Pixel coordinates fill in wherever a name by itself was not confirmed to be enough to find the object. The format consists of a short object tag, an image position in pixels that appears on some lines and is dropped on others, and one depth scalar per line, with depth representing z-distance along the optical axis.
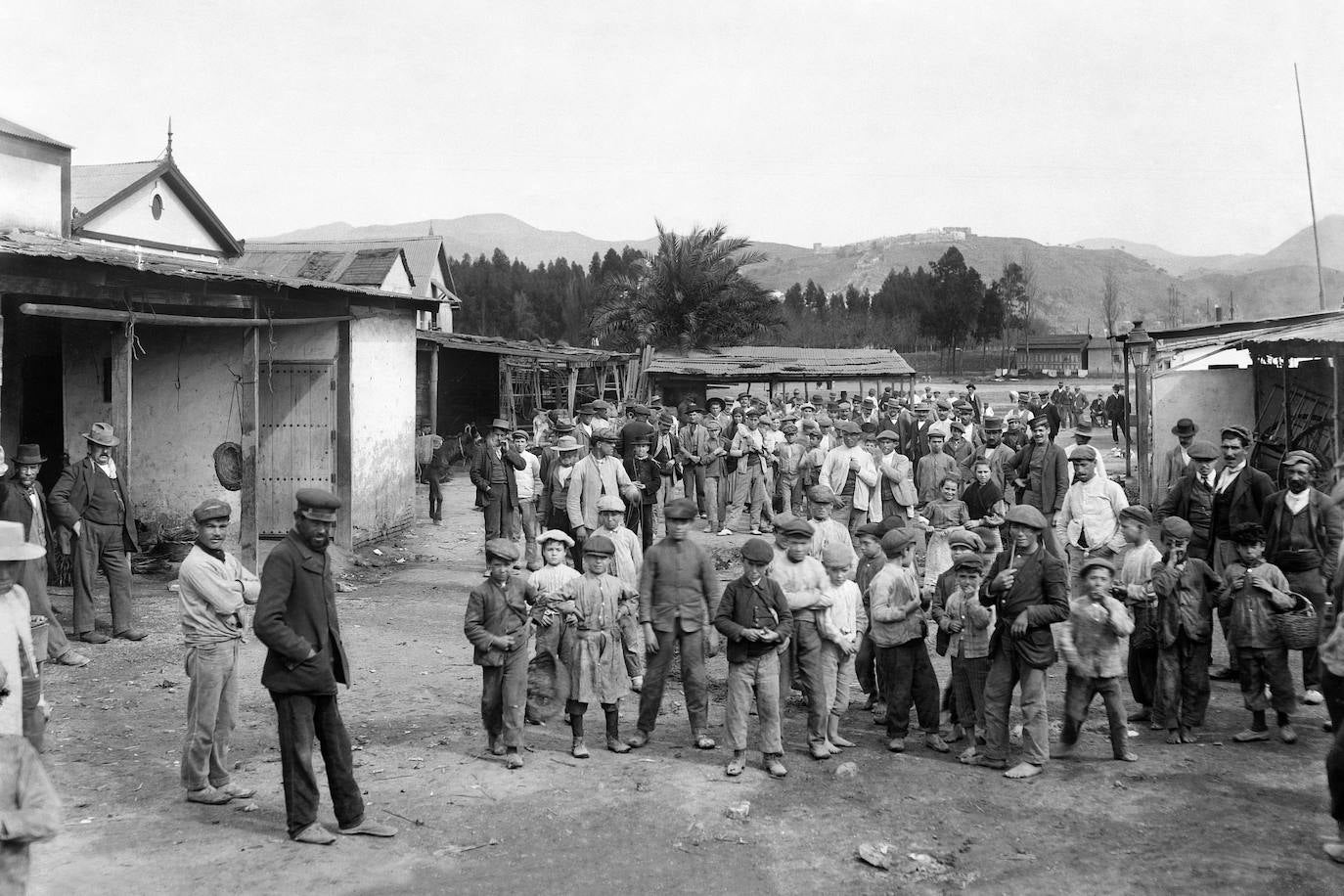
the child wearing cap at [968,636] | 7.18
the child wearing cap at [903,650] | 7.46
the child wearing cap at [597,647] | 7.29
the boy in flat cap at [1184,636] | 7.47
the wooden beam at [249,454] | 12.11
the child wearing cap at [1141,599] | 7.64
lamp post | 16.52
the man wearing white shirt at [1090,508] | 9.81
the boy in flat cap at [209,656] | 6.29
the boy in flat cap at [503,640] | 7.00
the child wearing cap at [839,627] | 7.41
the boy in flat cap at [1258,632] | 7.46
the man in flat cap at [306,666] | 5.71
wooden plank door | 14.30
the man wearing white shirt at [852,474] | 12.35
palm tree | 41.12
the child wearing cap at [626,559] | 8.45
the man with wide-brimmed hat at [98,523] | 9.67
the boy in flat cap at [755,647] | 7.01
